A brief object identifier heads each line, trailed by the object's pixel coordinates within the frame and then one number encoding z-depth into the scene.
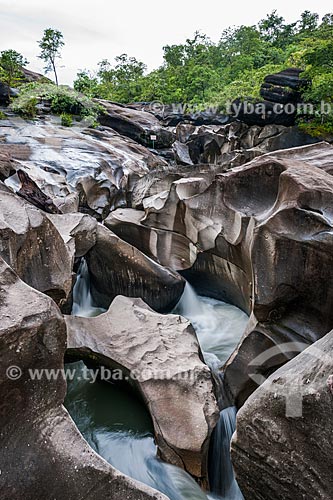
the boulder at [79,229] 6.45
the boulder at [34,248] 3.70
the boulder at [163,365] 3.82
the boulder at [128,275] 6.92
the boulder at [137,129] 22.06
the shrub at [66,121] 18.70
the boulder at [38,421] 2.10
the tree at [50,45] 32.09
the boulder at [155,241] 7.83
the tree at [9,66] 22.70
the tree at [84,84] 26.41
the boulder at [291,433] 2.29
